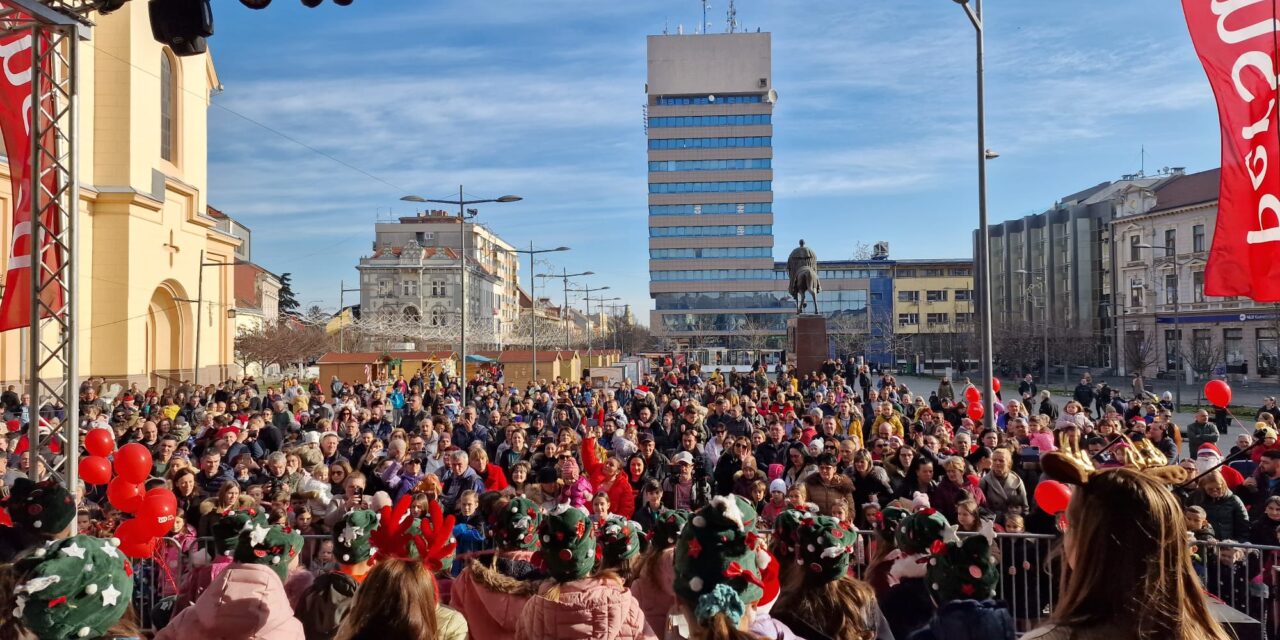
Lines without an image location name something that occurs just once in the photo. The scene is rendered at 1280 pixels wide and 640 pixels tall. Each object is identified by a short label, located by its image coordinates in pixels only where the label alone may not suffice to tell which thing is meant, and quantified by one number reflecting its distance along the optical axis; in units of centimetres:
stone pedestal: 2761
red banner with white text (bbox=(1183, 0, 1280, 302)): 529
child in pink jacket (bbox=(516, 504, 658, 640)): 405
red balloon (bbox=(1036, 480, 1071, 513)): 637
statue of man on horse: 3020
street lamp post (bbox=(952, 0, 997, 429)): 1244
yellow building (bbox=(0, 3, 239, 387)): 2956
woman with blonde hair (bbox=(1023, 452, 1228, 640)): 212
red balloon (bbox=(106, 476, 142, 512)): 768
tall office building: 10750
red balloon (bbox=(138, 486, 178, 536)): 688
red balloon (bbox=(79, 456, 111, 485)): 932
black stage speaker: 882
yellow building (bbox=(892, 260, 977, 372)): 10869
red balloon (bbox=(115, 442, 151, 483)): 841
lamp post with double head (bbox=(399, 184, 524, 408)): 2510
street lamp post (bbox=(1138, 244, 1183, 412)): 5947
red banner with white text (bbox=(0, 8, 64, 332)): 920
